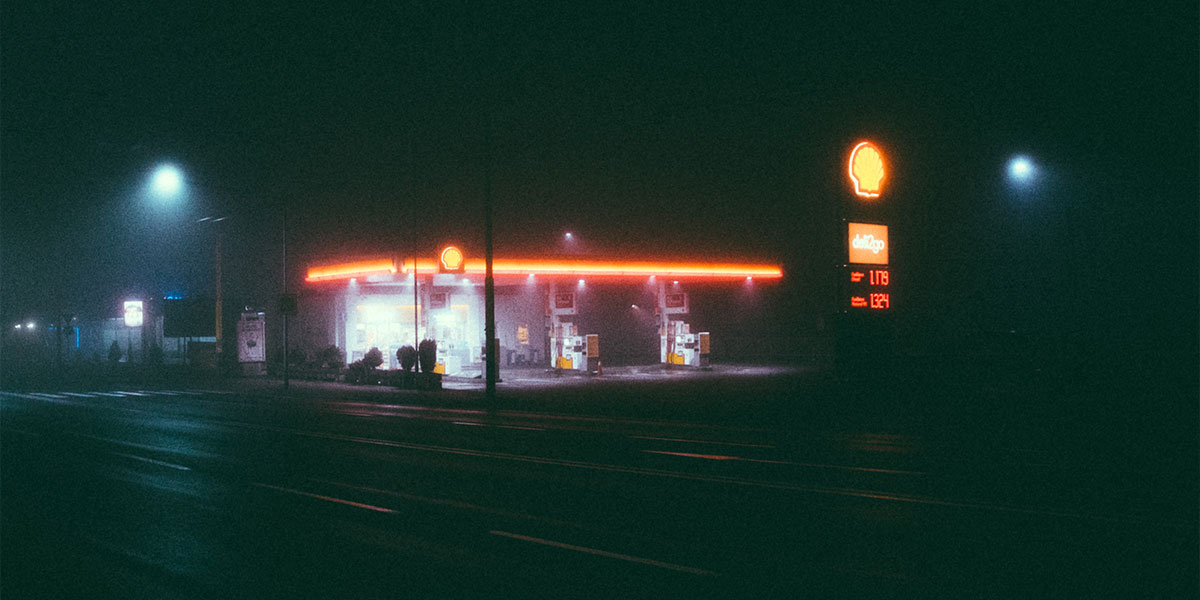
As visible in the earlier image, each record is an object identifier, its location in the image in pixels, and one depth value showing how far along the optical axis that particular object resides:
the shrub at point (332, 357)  41.66
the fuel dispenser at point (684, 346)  45.50
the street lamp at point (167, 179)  39.72
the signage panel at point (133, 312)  56.81
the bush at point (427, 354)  35.50
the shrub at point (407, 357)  35.97
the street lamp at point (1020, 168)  39.38
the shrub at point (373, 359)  38.03
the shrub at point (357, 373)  38.38
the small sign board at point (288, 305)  34.66
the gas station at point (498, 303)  40.72
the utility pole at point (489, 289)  26.12
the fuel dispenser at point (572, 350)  40.75
